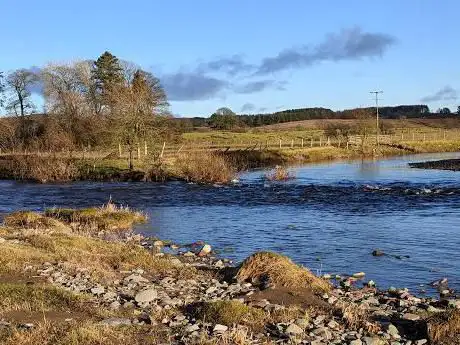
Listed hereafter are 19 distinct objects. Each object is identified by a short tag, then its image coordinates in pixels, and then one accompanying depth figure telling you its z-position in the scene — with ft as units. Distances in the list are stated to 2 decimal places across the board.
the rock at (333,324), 33.96
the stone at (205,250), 63.05
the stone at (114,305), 36.64
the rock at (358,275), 52.28
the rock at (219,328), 31.37
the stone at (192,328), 31.55
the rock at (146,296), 38.43
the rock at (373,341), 30.96
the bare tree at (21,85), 313.32
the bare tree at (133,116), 170.81
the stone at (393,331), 33.10
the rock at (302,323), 33.64
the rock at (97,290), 40.29
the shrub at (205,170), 158.81
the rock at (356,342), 30.80
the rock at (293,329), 32.01
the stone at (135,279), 45.47
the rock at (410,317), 36.51
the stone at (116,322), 31.99
